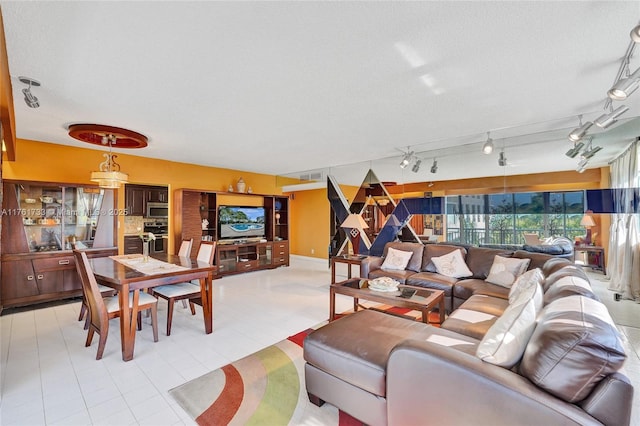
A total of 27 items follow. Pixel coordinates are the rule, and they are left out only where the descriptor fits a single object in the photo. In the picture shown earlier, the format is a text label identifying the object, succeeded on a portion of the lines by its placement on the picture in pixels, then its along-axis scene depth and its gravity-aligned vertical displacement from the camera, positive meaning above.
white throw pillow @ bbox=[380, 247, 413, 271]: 4.45 -0.74
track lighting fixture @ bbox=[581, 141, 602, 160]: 3.71 +0.79
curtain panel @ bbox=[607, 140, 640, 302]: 3.54 -0.29
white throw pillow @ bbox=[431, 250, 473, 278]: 3.97 -0.75
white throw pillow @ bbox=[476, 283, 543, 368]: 1.38 -0.62
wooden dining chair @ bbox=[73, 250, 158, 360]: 2.59 -0.88
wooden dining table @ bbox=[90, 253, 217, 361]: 2.60 -0.66
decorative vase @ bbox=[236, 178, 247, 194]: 6.48 +0.66
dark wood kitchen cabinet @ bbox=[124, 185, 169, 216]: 5.20 +0.37
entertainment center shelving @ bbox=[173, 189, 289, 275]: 5.65 -0.33
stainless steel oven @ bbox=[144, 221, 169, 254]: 5.54 -0.38
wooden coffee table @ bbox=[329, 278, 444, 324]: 2.77 -0.88
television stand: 6.10 -0.95
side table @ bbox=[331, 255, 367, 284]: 4.73 -0.78
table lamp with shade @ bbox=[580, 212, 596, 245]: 3.78 -0.15
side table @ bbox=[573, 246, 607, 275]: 3.80 -0.59
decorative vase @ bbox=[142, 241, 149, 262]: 3.62 -0.54
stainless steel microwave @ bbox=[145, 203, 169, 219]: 5.48 +0.11
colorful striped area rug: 1.83 -1.31
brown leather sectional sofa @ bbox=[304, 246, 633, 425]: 1.09 -0.77
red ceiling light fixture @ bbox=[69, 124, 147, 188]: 3.43 +1.08
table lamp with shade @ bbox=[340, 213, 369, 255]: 5.00 -0.15
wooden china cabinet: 3.82 -0.27
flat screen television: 6.34 -0.15
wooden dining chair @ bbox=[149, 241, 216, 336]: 3.19 -0.90
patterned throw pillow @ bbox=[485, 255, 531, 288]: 3.44 -0.72
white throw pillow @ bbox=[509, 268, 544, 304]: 2.53 -0.64
